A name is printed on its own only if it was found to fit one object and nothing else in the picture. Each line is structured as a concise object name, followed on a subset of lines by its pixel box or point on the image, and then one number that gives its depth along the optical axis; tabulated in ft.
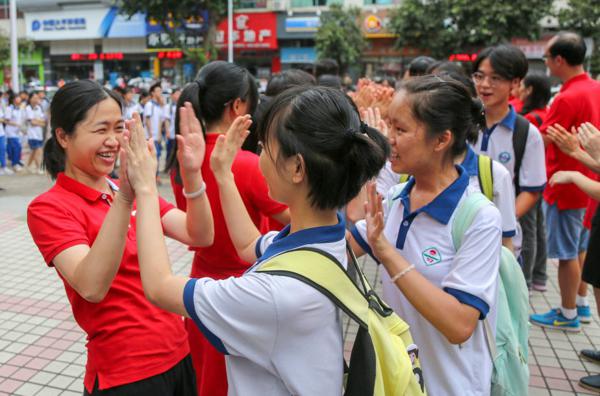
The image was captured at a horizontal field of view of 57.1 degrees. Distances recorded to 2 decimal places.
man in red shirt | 11.93
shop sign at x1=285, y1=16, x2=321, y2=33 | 90.58
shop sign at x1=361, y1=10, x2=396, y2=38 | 88.84
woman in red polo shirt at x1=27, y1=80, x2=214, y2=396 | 5.18
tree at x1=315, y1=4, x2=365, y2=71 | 77.61
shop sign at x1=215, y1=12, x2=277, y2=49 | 92.73
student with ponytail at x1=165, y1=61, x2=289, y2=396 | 6.98
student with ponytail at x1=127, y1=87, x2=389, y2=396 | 3.67
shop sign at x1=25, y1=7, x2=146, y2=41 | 99.85
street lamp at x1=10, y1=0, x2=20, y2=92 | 37.91
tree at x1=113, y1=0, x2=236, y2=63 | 75.15
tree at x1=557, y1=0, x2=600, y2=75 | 68.39
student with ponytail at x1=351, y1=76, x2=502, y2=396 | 4.75
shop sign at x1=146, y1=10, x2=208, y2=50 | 81.58
